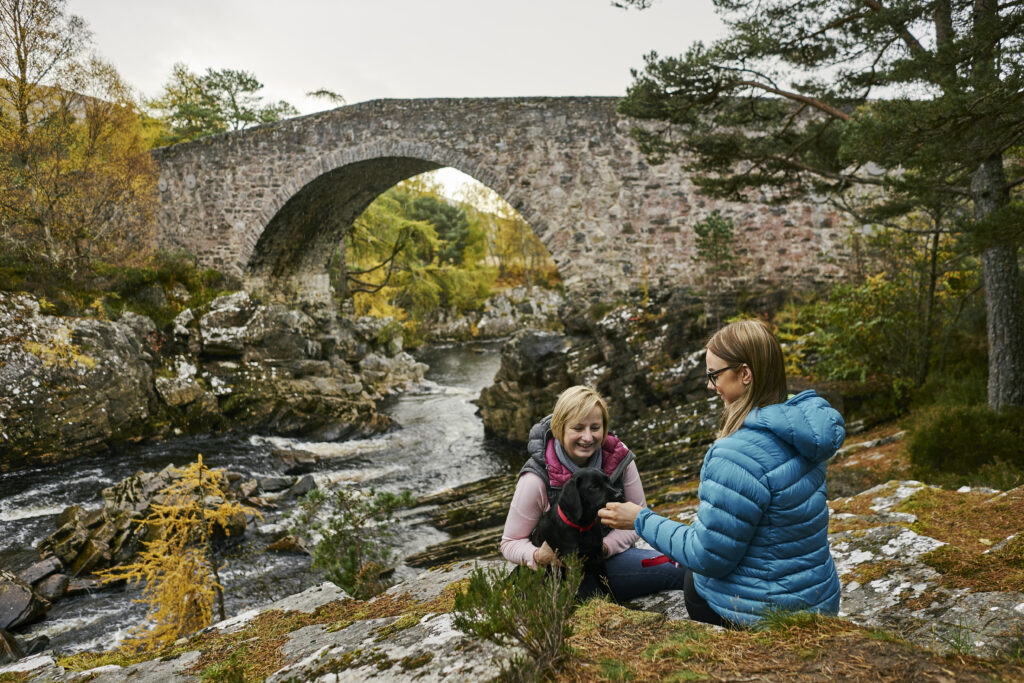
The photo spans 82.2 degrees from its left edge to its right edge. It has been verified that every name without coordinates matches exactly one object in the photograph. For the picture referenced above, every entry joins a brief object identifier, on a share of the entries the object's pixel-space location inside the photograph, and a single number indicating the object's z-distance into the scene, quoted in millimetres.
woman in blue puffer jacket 1721
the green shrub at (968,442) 4328
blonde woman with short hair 2420
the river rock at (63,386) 9461
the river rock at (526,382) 11664
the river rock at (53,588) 5900
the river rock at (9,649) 4480
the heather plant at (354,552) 5090
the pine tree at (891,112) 3477
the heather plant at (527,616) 1660
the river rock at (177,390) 11750
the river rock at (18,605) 5305
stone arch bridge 11656
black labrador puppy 2246
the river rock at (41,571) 6084
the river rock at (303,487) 9086
